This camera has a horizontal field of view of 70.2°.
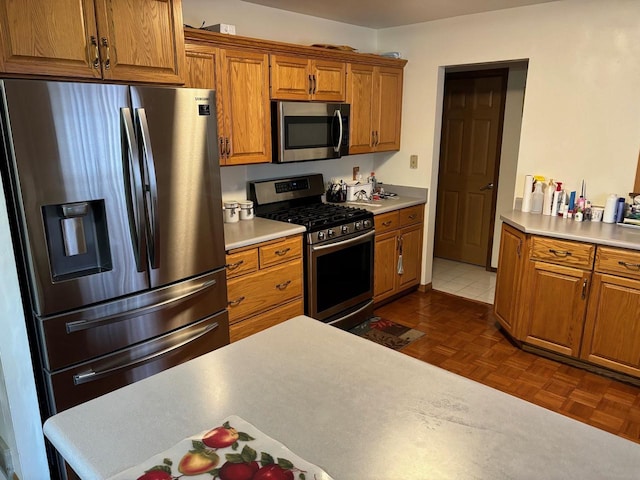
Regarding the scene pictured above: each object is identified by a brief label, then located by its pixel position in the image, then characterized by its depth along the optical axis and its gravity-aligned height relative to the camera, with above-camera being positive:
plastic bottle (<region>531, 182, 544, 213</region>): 3.52 -0.48
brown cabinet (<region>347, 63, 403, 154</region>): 3.75 +0.25
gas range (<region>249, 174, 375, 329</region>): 3.19 -0.78
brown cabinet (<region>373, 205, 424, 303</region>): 3.85 -1.01
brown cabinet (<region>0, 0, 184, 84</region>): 1.70 +0.39
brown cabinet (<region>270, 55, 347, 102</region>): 3.12 +0.40
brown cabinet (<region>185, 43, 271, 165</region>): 2.69 +0.26
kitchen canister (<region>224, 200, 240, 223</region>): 3.15 -0.52
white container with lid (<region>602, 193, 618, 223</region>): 3.14 -0.50
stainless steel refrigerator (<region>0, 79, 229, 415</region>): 1.70 -0.36
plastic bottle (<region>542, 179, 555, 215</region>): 3.42 -0.47
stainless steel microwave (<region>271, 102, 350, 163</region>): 3.17 +0.04
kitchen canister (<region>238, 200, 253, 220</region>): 3.24 -0.52
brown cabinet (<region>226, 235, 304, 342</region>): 2.71 -0.92
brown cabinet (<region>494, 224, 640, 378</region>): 2.74 -1.04
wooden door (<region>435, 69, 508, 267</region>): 4.76 -0.31
